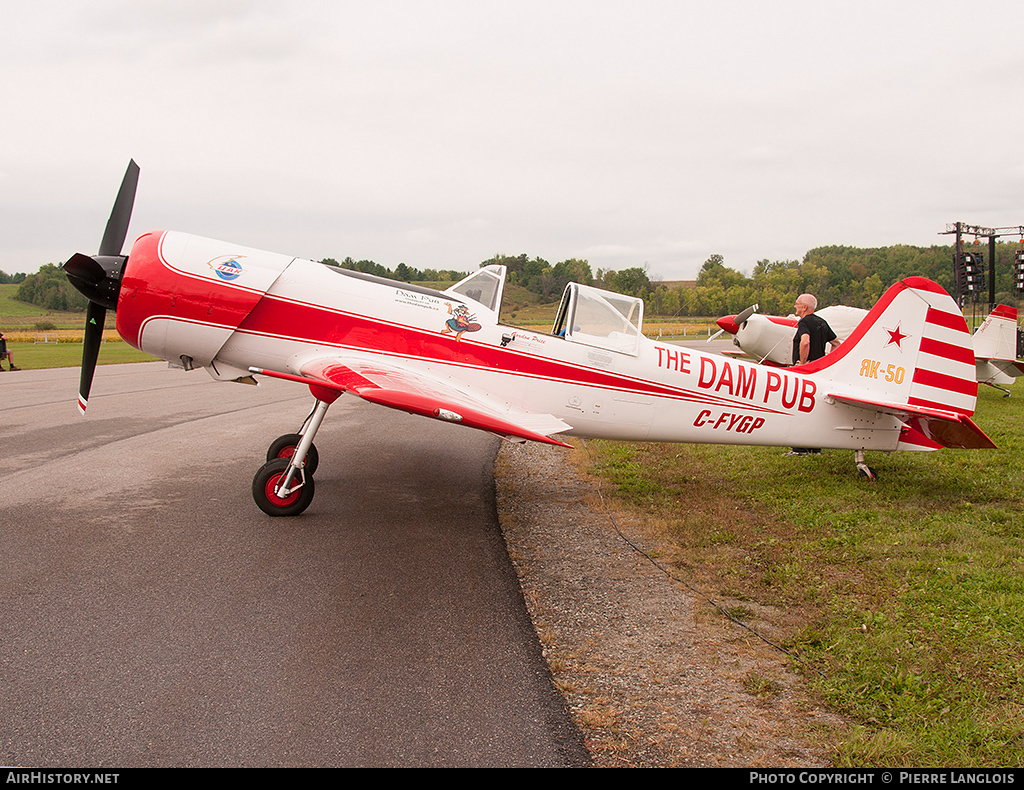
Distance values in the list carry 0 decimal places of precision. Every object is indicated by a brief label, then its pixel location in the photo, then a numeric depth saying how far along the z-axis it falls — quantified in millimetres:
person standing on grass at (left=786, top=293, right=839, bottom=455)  9078
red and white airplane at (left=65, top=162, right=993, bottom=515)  6312
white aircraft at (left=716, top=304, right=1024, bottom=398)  12242
